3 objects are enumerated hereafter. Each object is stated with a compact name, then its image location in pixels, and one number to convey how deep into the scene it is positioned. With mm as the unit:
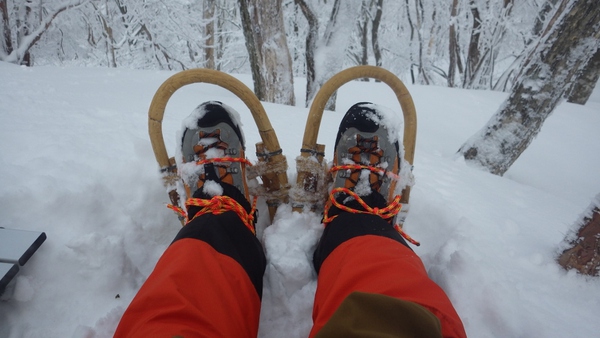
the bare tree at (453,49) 6432
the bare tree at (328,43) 2881
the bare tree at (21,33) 5277
